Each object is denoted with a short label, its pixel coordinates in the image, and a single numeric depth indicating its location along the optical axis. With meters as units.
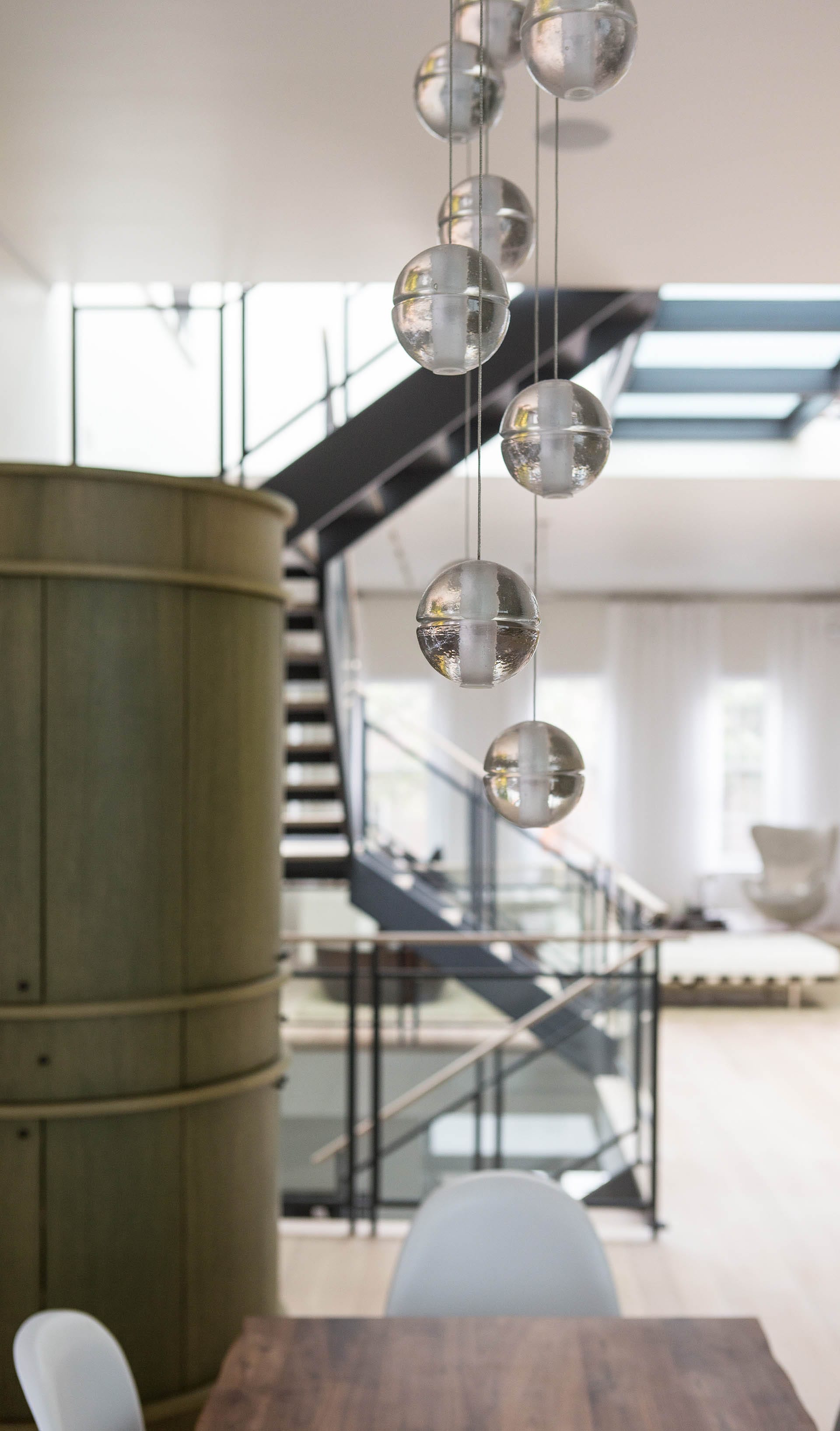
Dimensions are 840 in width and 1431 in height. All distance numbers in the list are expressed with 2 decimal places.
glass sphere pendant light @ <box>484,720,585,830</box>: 1.56
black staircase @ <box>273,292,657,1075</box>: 4.32
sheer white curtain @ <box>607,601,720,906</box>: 10.90
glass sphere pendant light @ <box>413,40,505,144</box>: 1.79
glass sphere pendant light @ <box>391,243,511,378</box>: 1.30
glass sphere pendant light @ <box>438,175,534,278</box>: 1.78
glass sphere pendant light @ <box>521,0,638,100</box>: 1.19
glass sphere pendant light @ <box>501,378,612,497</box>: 1.43
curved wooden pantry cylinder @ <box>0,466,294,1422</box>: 2.79
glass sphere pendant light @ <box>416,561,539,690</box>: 1.32
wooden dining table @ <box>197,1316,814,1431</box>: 1.72
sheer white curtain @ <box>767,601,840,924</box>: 10.98
